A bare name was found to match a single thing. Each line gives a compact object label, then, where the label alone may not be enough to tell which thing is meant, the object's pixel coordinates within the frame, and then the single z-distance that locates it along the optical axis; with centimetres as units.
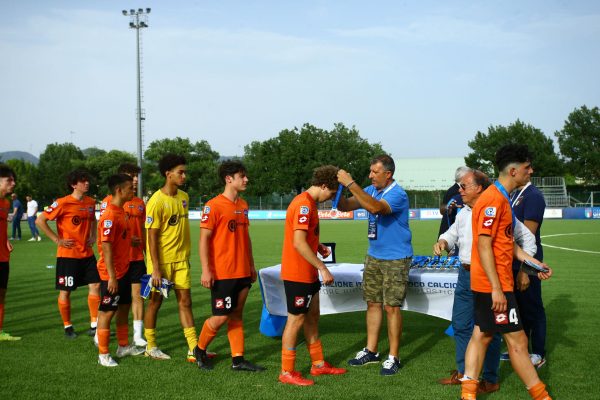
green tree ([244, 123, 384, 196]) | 7406
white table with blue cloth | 678
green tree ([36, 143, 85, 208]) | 8119
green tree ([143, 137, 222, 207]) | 7425
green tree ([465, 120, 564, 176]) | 7519
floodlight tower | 3909
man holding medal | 613
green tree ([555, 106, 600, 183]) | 7581
